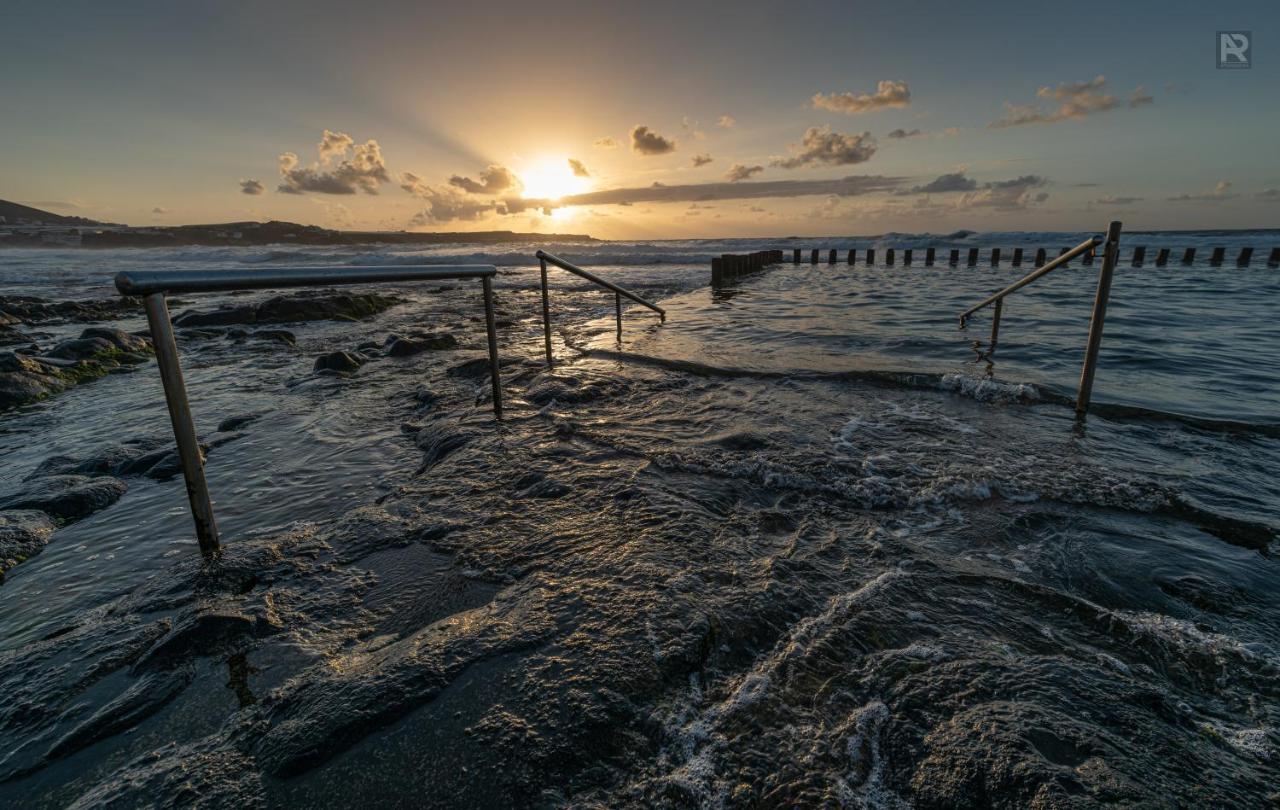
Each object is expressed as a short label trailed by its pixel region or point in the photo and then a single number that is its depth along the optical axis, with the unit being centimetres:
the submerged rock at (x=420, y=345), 819
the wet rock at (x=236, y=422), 481
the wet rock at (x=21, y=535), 273
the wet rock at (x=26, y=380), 590
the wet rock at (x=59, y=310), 1253
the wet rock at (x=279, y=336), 962
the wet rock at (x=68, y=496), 322
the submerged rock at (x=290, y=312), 1202
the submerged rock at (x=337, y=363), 704
